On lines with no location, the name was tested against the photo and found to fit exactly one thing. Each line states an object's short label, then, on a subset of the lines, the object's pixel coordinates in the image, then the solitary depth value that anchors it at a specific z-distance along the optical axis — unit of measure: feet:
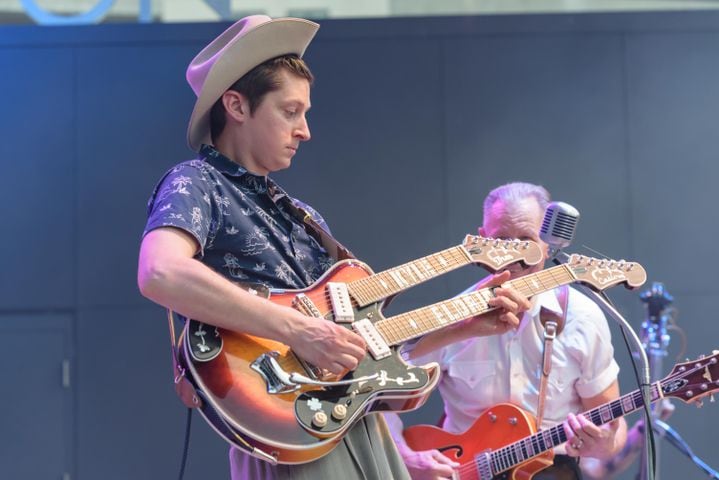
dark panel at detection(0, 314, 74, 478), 30.60
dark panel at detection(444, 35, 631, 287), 31.09
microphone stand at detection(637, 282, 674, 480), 26.14
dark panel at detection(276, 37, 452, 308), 31.07
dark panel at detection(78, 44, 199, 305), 30.99
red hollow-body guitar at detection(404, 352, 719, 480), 19.38
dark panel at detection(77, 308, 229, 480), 30.53
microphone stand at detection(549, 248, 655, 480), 13.16
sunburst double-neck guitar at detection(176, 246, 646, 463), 12.17
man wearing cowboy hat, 12.23
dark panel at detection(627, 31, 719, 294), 30.83
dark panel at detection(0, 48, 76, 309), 30.96
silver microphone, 14.83
